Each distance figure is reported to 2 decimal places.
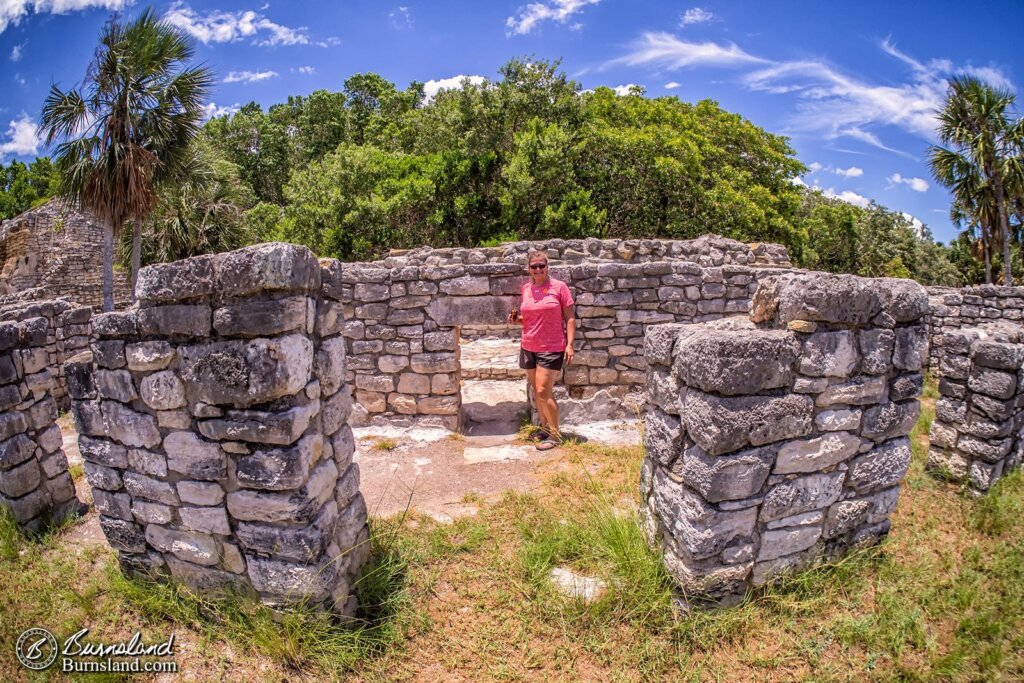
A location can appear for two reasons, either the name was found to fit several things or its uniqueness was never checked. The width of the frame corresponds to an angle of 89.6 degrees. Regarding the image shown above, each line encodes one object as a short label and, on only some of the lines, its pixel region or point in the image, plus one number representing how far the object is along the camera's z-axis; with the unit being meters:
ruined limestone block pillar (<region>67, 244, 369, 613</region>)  2.48
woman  5.39
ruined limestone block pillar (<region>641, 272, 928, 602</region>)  2.73
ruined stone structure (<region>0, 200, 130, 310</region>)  15.86
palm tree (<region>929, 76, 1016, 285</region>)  17.33
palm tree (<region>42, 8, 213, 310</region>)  10.98
